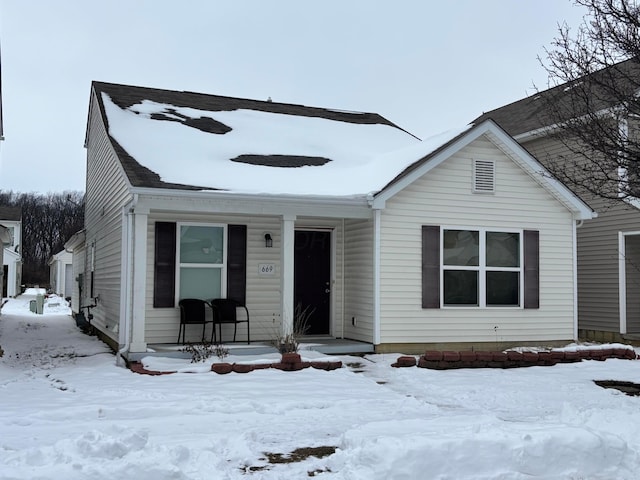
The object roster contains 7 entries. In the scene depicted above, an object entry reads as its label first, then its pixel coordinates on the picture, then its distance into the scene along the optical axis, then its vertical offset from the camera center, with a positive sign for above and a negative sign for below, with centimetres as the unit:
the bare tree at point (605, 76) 768 +254
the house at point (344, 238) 1080 +66
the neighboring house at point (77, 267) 1985 +20
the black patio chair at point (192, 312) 1113 -64
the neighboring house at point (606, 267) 1484 +24
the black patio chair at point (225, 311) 1131 -63
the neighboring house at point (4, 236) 1602 +89
